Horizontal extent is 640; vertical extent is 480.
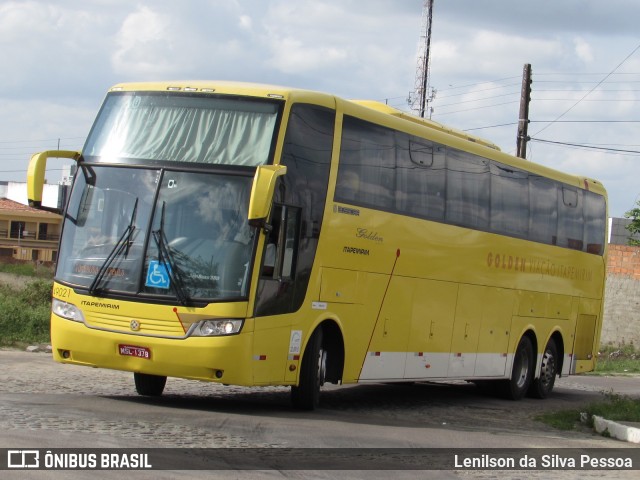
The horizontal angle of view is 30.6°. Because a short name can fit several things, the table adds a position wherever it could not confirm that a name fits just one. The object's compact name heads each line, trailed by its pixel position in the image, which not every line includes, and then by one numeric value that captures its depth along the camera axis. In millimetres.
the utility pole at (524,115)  39125
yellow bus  13523
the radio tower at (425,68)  52750
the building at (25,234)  87625
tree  48688
